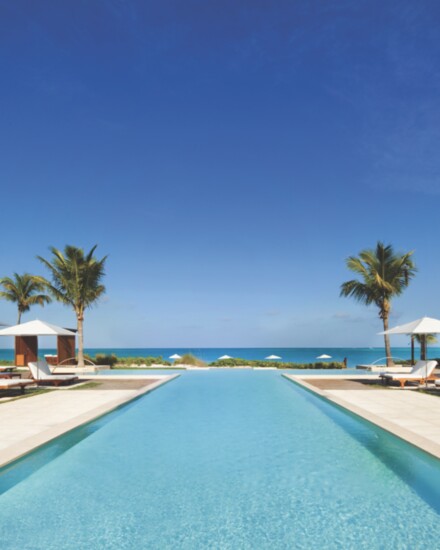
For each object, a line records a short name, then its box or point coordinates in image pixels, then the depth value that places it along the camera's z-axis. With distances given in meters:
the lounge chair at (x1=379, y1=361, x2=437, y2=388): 13.90
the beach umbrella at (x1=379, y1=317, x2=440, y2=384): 13.86
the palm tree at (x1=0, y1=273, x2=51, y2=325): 28.69
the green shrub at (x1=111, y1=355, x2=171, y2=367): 26.86
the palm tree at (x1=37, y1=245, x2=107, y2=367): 22.89
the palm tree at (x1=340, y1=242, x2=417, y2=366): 22.59
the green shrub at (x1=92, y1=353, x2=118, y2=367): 25.97
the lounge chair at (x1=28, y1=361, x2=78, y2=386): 13.99
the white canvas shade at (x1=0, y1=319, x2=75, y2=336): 14.20
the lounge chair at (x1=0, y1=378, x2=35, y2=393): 11.42
